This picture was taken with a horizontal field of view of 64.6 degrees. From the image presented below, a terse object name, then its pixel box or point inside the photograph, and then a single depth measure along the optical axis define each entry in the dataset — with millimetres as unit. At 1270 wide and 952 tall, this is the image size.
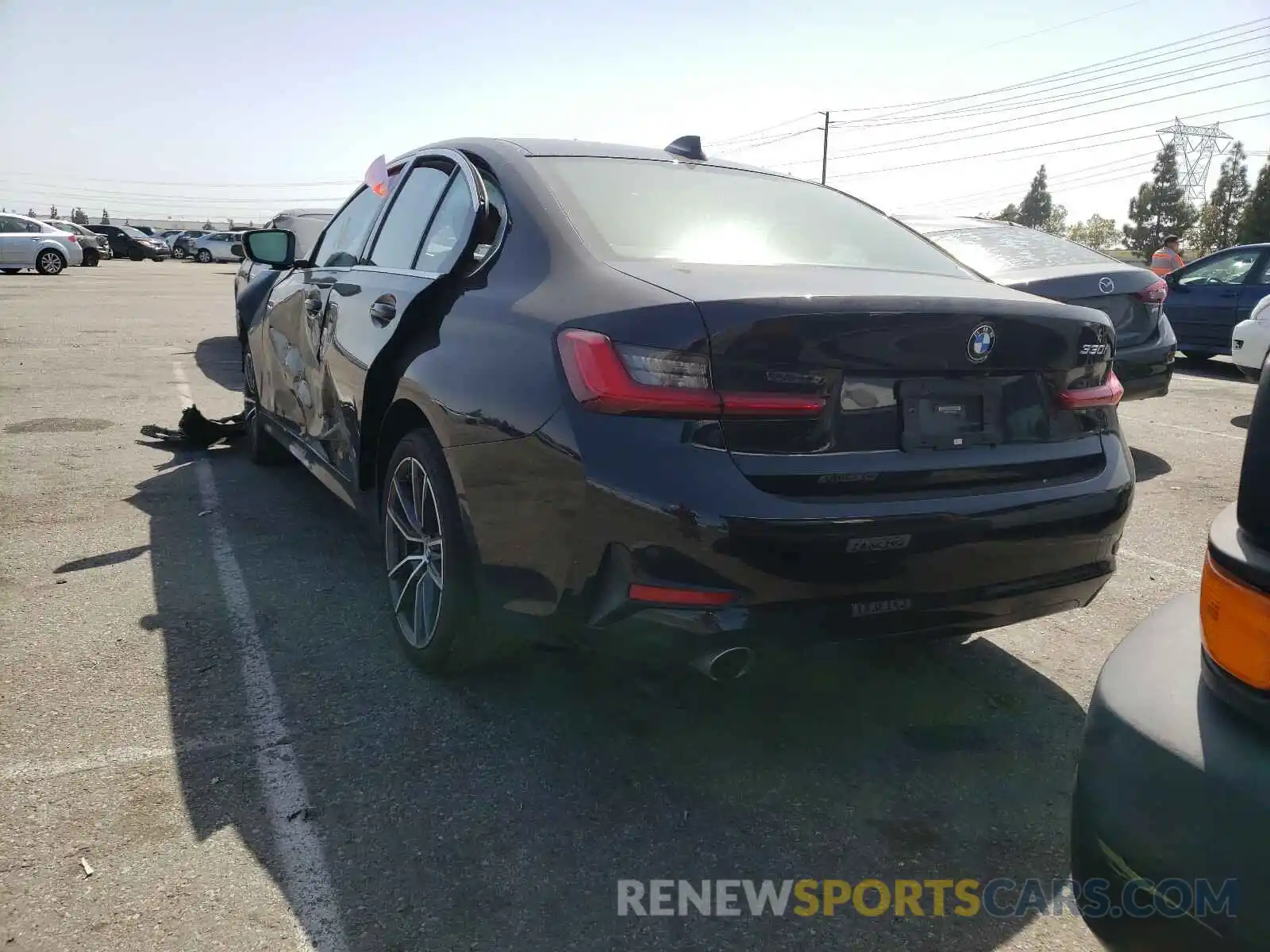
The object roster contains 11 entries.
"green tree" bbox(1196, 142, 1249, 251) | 77812
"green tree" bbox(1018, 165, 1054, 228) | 139500
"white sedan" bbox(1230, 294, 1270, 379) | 8703
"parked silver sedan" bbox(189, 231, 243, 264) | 55031
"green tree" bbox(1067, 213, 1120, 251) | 110750
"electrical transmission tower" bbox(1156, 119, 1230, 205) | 88562
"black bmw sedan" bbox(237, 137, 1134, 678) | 2289
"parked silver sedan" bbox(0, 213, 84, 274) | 28953
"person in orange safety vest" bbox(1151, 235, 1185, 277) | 15844
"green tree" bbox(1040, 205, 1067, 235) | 132125
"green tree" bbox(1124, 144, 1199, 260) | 96625
